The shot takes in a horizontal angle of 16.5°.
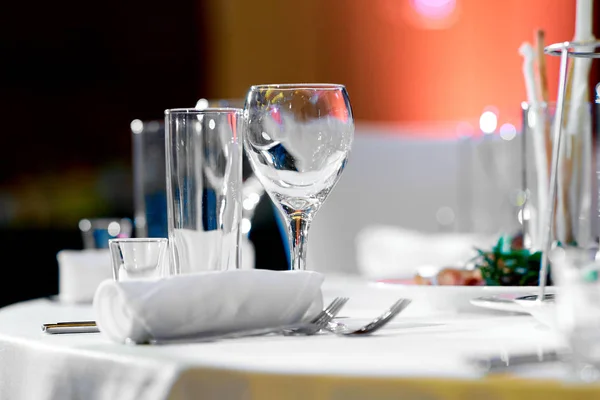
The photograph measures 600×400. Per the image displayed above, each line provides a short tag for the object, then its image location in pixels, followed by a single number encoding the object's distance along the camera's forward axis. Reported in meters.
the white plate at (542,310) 1.46
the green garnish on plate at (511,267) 1.77
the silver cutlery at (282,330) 1.48
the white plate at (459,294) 1.66
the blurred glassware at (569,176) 1.76
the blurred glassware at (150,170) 1.96
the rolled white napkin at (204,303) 1.47
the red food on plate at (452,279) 1.79
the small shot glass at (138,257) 1.59
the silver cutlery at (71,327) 1.55
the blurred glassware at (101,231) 2.04
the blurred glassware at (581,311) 1.35
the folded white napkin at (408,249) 2.31
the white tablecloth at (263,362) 1.35
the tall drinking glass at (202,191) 1.58
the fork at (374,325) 1.51
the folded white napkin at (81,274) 1.86
